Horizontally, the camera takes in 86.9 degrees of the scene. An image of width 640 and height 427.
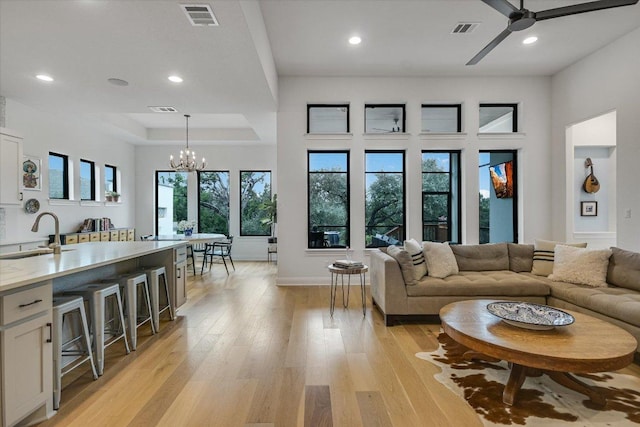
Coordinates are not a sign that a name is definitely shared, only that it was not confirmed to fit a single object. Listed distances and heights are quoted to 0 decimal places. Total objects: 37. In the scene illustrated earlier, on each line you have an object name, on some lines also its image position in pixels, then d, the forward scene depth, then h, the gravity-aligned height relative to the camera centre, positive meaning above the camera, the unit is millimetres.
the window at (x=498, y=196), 5961 +312
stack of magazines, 4023 -605
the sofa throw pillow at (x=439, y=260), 3953 -560
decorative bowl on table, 2324 -744
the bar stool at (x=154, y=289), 3537 -793
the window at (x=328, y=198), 5965 +279
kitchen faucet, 2891 -259
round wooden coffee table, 1936 -817
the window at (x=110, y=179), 7780 +839
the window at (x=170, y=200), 9094 +379
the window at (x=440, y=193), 5992 +368
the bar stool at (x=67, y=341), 2199 -947
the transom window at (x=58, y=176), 6141 +713
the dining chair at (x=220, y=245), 7051 -706
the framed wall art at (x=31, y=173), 5367 +668
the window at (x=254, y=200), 9102 +373
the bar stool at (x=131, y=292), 3088 -733
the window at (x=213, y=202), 9133 +321
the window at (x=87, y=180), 7001 +728
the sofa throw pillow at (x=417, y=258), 3846 -515
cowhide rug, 2008 -1219
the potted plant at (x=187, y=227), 6814 -273
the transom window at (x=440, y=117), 5965 +1714
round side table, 3969 -675
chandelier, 7109 +1081
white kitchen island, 1785 -677
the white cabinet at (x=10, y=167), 4531 +657
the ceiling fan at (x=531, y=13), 2766 +1718
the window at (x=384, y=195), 5969 +332
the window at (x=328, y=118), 5914 +1682
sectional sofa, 3359 -778
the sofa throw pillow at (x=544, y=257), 4113 -539
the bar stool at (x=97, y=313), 2605 -775
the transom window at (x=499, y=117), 5965 +1740
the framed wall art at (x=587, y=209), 5879 +80
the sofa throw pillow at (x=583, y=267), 3611 -587
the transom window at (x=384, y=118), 5910 +1683
